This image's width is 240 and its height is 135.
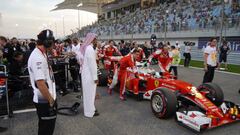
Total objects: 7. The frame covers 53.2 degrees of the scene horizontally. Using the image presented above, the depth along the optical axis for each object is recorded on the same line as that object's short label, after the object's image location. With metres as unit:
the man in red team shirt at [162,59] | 8.60
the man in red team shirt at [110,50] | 10.91
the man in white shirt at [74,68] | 8.26
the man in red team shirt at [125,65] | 6.86
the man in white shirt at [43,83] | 2.99
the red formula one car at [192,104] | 4.51
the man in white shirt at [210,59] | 7.62
